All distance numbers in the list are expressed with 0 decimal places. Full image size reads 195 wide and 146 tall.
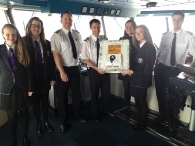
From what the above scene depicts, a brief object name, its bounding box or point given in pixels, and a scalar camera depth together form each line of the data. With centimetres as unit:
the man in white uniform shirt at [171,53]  234
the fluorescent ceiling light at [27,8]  352
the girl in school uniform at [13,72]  186
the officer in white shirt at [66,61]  230
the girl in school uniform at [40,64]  211
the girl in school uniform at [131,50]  241
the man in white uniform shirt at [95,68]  253
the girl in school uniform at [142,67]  219
